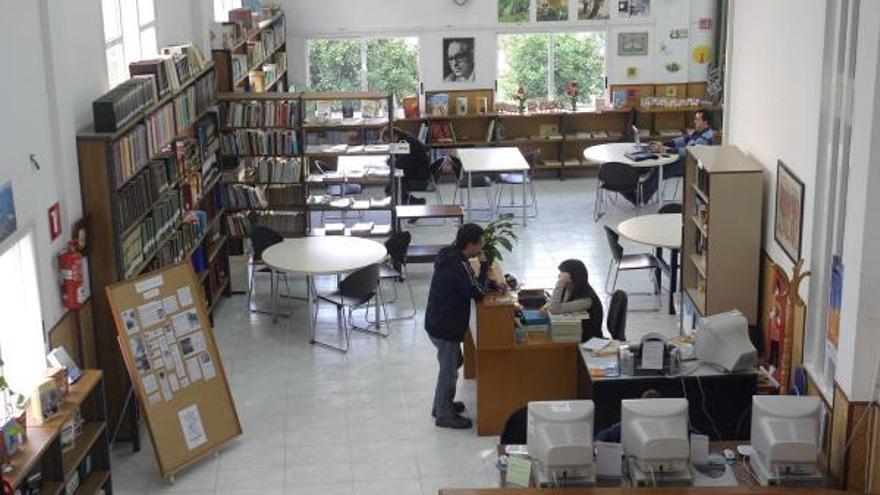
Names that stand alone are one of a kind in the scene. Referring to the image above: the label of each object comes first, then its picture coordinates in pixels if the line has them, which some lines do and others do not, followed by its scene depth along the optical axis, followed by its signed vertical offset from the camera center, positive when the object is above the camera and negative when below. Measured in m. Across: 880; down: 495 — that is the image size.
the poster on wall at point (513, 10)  17.11 -0.22
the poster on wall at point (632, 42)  17.36 -0.70
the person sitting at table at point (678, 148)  15.38 -2.02
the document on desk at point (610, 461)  6.78 -2.60
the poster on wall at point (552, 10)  17.16 -0.23
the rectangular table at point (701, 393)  8.23 -2.73
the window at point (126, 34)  9.91 -0.29
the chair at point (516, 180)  15.46 -2.38
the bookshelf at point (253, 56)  12.95 -0.69
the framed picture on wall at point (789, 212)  8.05 -1.50
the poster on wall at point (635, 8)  17.23 -0.21
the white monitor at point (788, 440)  6.67 -2.46
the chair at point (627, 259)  12.01 -2.67
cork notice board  8.49 -2.63
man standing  8.92 -2.25
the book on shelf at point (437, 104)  17.20 -1.54
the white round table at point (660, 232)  11.56 -2.33
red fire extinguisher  8.16 -1.85
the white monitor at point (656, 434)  6.59 -2.40
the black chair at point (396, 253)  11.95 -2.53
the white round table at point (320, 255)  11.16 -2.45
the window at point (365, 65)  17.36 -0.98
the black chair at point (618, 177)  14.75 -2.23
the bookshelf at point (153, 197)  8.65 -1.60
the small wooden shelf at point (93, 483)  7.81 -3.14
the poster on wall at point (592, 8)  17.20 -0.21
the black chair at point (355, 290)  11.02 -2.67
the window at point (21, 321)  7.40 -2.00
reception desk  8.99 -2.79
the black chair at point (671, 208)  12.56 -2.23
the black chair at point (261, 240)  11.97 -2.39
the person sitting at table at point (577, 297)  9.13 -2.30
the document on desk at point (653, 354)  8.19 -2.43
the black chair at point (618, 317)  9.48 -2.53
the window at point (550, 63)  17.47 -1.00
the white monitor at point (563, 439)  6.53 -2.39
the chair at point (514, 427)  7.31 -2.60
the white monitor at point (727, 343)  8.18 -2.38
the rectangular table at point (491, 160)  14.87 -2.07
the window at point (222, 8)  14.50 -0.13
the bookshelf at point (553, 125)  17.28 -1.90
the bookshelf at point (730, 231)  9.07 -1.81
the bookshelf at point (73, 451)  6.84 -2.77
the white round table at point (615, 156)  15.17 -2.07
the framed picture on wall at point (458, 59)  17.19 -0.91
